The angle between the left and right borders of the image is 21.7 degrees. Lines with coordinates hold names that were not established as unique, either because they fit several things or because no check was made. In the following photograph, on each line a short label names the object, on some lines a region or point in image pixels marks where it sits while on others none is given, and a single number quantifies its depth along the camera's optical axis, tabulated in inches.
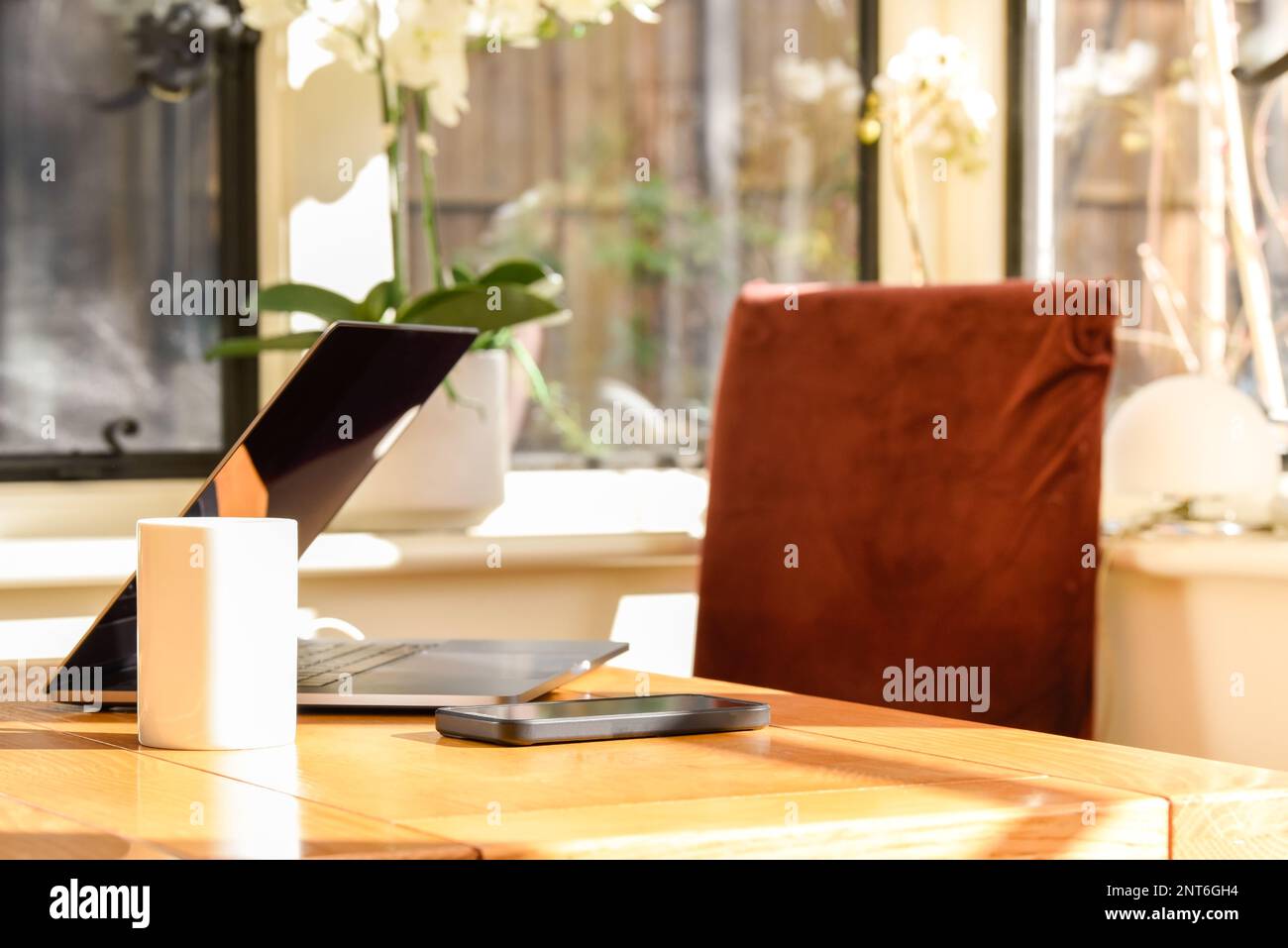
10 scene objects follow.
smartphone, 57.1
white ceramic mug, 56.0
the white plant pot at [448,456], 93.6
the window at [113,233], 94.1
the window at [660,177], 107.0
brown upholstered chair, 82.4
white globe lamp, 85.5
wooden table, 50.3
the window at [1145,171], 104.4
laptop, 59.2
